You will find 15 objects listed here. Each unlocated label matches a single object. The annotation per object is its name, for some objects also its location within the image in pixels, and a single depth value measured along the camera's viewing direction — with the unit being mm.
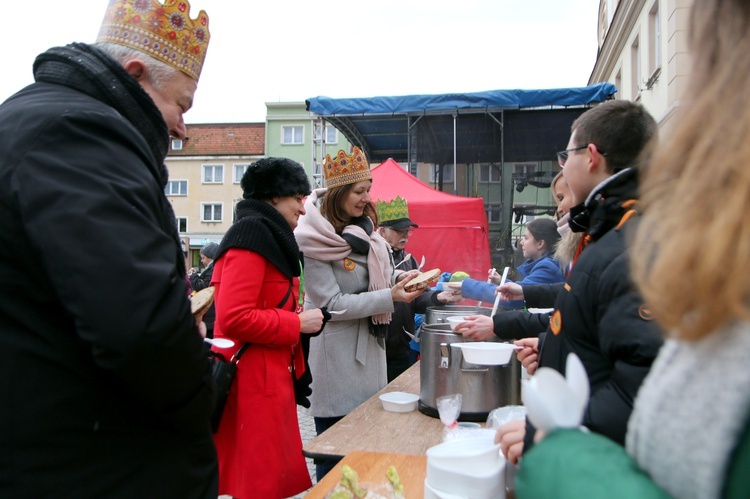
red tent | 8070
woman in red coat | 2361
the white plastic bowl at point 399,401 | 2554
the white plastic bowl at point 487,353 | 2141
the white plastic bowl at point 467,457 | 1368
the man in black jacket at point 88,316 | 994
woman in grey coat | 2945
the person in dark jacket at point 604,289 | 1116
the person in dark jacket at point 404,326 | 4160
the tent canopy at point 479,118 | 11078
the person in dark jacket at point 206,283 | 6283
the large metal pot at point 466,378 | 2301
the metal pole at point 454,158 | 11803
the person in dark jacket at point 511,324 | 2328
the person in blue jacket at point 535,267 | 3639
